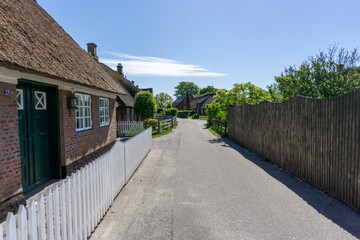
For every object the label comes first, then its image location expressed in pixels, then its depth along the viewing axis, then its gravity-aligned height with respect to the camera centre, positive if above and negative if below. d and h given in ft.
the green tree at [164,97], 268.66 +17.00
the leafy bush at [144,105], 69.36 +1.93
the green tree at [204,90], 370.73 +35.36
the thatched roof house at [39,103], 14.47 +0.80
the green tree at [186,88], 355.15 +37.45
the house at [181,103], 262.67 +9.48
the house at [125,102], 72.95 +3.05
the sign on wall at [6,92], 14.50 +1.35
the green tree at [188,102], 249.47 +10.01
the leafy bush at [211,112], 86.41 -0.57
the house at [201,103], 209.97 +7.53
